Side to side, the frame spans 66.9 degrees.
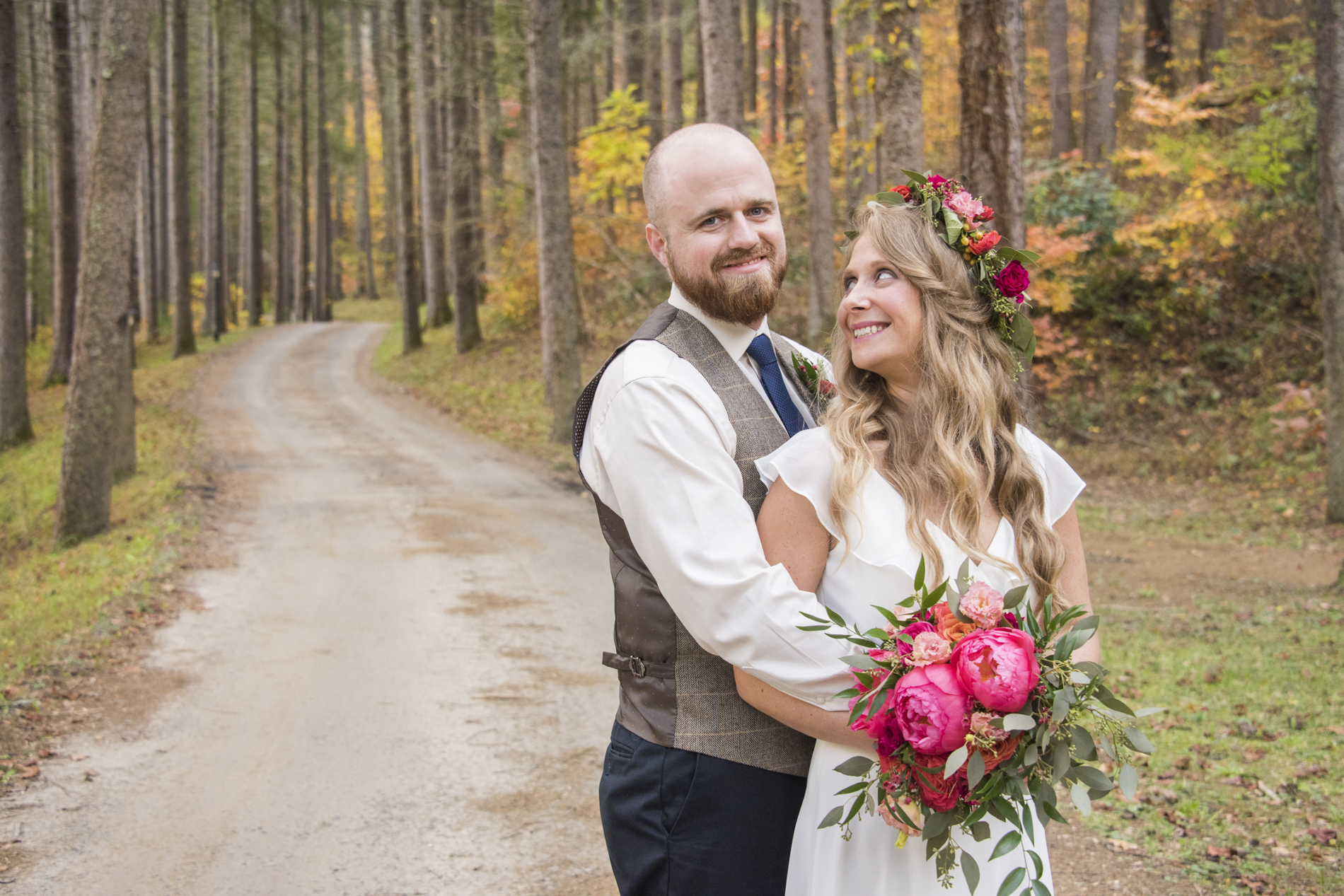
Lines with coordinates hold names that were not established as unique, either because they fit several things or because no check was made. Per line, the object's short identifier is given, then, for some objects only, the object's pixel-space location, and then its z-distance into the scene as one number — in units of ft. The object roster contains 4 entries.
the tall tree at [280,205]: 128.26
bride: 7.15
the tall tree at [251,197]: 116.67
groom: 6.78
